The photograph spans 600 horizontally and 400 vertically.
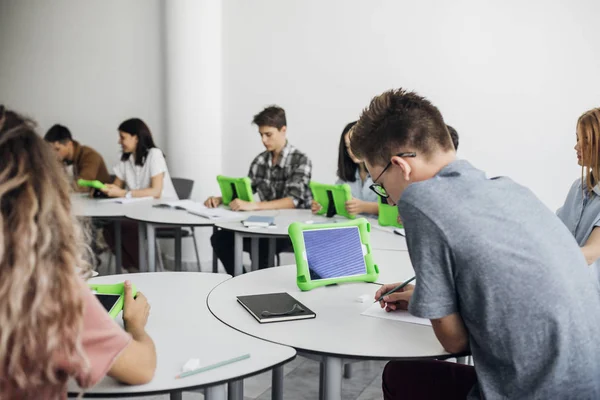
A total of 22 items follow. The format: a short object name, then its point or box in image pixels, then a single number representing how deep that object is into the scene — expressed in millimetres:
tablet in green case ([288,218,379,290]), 1831
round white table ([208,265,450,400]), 1369
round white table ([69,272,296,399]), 1183
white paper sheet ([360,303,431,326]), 1570
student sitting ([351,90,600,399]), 1160
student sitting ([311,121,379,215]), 3436
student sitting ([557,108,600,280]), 2037
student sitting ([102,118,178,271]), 4151
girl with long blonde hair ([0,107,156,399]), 859
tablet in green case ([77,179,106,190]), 3891
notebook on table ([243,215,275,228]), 3015
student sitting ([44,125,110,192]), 4566
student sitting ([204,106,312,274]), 3721
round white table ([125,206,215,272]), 3162
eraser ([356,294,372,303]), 1743
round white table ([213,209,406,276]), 2678
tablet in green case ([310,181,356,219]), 3193
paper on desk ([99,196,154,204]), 3896
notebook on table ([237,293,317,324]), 1551
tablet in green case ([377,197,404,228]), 2992
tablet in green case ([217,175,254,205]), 3551
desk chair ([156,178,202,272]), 4445
